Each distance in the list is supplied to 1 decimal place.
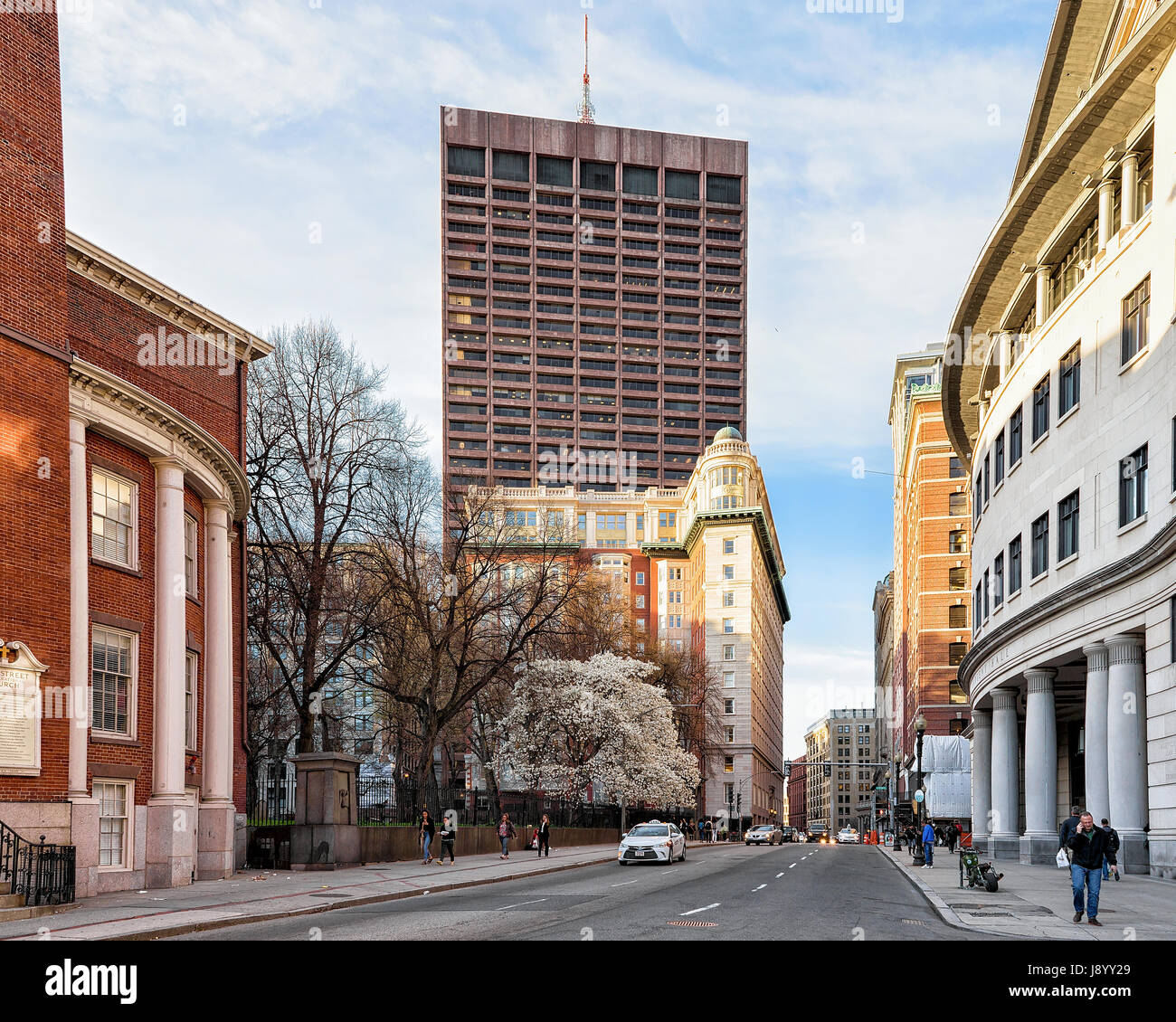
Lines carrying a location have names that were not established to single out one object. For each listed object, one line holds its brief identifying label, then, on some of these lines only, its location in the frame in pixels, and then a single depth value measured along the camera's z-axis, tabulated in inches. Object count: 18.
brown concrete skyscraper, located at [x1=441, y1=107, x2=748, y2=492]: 6284.5
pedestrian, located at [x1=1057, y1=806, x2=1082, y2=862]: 868.2
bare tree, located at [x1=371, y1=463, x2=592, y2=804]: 1653.5
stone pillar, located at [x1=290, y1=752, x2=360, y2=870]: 1299.2
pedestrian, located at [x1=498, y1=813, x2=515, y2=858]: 1720.6
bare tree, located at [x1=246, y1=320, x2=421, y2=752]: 1587.1
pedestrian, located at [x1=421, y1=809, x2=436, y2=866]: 1464.3
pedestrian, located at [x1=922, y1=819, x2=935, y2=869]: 1544.0
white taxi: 1576.0
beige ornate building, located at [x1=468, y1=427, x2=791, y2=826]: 4955.7
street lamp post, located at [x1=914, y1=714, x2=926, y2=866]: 1644.9
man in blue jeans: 711.7
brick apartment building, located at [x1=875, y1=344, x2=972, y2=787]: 3240.7
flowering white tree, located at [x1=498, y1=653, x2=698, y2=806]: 2461.9
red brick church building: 864.9
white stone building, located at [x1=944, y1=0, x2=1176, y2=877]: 1117.1
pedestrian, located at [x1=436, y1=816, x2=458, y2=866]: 1470.2
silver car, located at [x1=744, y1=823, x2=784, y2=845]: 3073.3
